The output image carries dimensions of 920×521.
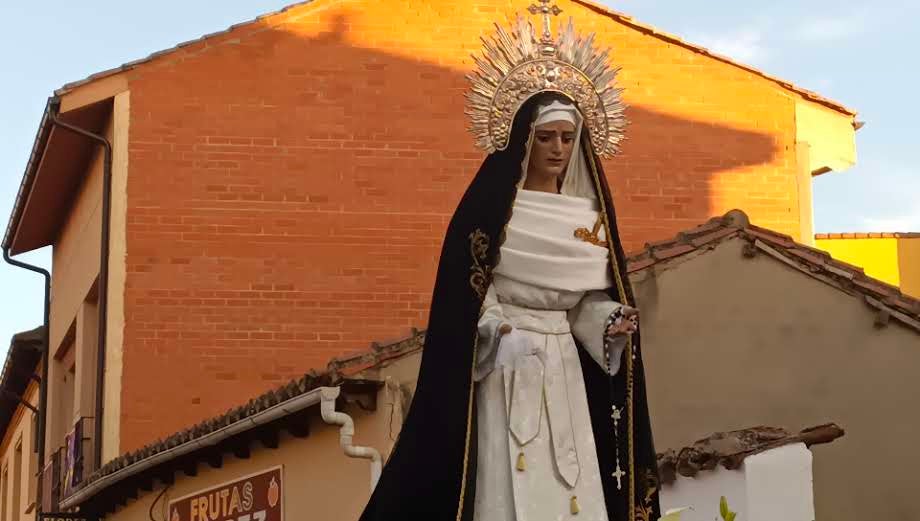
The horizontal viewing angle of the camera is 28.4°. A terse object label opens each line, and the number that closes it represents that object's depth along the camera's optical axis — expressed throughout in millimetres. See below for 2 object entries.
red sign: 13148
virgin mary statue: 5824
